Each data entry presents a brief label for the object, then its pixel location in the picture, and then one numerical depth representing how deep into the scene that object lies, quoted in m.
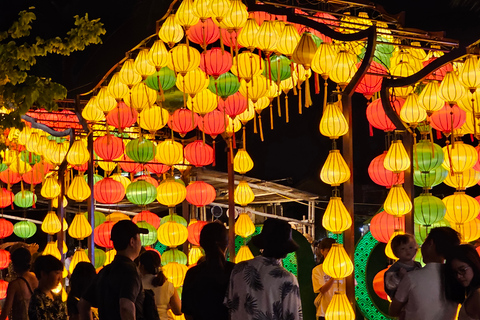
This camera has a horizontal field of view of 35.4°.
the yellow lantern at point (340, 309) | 7.02
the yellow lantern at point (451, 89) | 7.26
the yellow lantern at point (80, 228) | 10.96
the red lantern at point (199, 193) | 10.70
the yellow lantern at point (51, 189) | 12.32
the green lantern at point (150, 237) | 11.16
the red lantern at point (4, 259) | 12.59
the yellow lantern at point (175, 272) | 9.97
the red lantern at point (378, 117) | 8.33
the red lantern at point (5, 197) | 13.82
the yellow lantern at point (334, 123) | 7.25
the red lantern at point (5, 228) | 13.58
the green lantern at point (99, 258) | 11.80
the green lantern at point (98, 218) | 12.47
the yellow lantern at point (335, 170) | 7.30
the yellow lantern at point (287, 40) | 7.82
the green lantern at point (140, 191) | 10.75
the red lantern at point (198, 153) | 10.62
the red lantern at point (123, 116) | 10.28
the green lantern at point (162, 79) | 9.12
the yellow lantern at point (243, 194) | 10.66
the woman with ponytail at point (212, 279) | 4.53
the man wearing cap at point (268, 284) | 4.17
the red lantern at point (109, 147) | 10.76
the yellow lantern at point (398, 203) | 7.39
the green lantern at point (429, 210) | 7.82
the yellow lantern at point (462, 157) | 8.10
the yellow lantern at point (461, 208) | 7.85
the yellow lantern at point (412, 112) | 7.68
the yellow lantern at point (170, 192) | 10.20
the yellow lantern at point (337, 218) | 7.21
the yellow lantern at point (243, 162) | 10.70
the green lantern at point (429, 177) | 8.27
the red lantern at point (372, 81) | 8.45
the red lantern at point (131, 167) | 12.45
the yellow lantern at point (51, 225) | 12.34
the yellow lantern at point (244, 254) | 9.62
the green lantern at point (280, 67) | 8.68
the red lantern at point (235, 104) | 9.46
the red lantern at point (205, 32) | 8.41
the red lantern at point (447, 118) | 8.21
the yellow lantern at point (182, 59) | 8.20
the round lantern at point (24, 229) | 14.65
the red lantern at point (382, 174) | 8.42
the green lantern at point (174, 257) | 10.69
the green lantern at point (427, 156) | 8.09
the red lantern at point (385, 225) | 7.91
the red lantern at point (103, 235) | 10.93
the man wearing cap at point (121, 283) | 4.34
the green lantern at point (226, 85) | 8.74
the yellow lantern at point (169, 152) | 10.16
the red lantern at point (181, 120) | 10.16
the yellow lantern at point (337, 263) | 7.09
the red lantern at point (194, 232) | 10.79
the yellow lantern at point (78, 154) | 10.90
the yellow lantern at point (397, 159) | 7.48
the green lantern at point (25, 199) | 13.92
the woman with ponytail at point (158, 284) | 6.36
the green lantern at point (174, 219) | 10.72
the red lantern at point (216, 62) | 8.46
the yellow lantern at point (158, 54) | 8.33
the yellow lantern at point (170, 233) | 10.26
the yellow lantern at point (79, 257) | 10.76
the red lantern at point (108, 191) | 11.14
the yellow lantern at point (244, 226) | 10.34
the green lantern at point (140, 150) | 9.98
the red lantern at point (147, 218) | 11.55
